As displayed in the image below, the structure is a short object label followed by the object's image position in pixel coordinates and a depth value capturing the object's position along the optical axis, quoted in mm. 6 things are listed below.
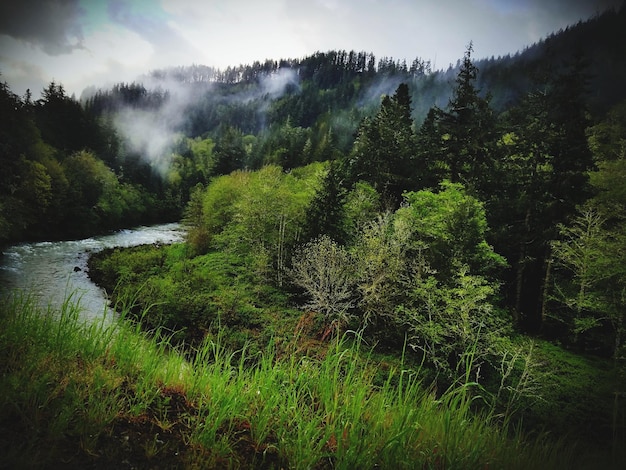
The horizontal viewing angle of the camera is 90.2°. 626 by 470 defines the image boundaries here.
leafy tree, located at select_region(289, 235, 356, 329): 21312
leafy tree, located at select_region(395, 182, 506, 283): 20953
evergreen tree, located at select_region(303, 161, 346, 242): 29625
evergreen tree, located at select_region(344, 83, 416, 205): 35656
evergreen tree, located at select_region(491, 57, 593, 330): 23656
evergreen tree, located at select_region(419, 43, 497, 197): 29516
